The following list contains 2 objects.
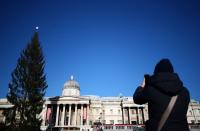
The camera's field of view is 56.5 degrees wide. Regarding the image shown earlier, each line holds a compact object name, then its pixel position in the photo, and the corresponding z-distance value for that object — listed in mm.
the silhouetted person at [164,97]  3221
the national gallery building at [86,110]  60906
